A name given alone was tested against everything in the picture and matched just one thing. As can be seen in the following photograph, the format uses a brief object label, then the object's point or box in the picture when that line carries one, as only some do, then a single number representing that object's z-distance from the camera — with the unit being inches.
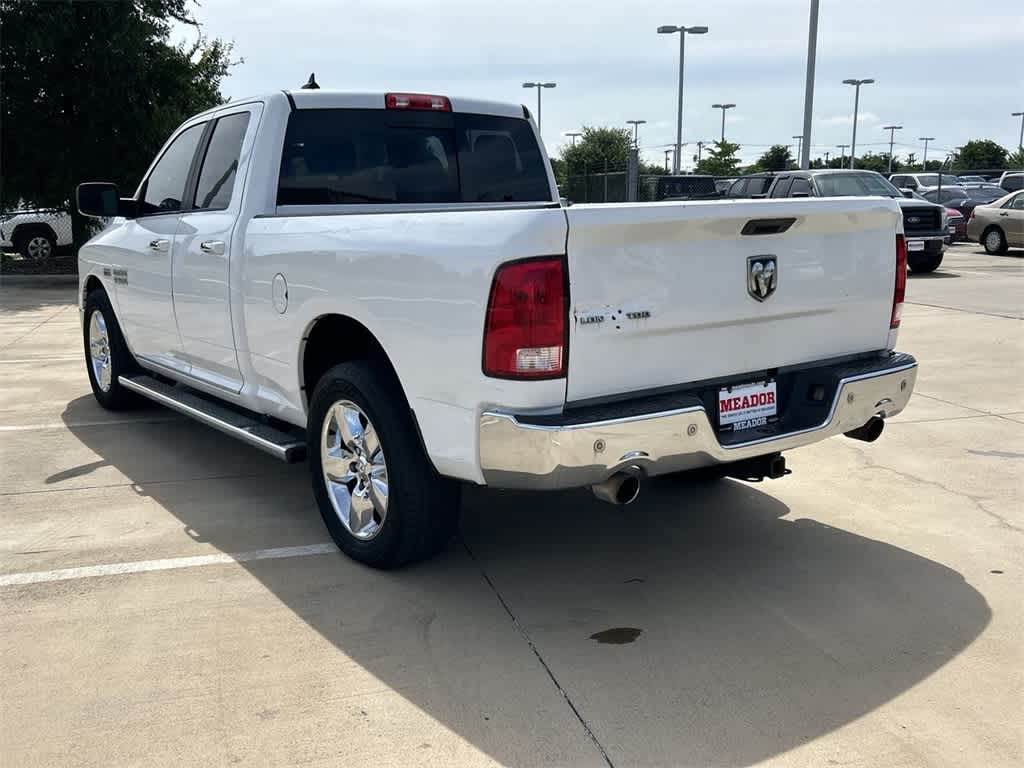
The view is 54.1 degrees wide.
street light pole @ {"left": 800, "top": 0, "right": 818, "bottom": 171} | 829.2
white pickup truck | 131.6
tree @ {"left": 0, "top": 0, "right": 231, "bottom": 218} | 712.4
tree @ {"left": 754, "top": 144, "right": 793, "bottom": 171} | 2364.1
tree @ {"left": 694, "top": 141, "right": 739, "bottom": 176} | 1808.6
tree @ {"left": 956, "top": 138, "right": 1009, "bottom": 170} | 2640.3
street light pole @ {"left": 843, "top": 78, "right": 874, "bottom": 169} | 1960.5
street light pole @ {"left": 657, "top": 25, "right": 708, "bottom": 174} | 1227.2
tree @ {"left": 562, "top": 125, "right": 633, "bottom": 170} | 1804.9
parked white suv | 840.3
